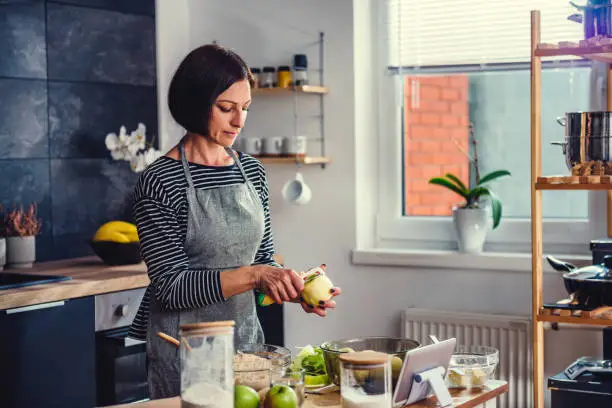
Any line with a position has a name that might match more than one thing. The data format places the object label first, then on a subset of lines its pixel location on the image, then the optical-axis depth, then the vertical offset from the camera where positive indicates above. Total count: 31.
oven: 3.46 -0.60
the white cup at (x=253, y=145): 4.25 +0.22
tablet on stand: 1.93 -0.39
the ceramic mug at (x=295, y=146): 4.15 +0.21
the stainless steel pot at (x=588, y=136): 2.89 +0.17
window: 3.89 +0.36
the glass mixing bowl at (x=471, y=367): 2.14 -0.40
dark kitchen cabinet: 3.12 -0.55
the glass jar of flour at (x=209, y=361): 1.75 -0.31
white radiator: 3.76 -0.60
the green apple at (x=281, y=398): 1.84 -0.40
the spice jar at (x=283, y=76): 4.18 +0.53
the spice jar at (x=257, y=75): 4.27 +0.54
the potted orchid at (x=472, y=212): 3.88 -0.08
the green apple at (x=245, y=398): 1.83 -0.40
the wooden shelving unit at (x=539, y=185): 2.92 +0.02
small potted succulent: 3.64 -0.17
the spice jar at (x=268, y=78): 4.21 +0.52
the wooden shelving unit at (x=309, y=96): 4.11 +0.42
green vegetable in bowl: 2.14 -0.40
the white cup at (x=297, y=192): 4.13 +0.01
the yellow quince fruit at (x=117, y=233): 3.79 -0.15
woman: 2.40 -0.07
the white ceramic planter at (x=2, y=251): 3.56 -0.21
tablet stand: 1.95 -0.40
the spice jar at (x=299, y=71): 4.13 +0.54
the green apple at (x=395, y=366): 1.99 -0.37
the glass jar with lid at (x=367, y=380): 1.79 -0.36
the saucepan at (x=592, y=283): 2.90 -0.29
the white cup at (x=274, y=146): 4.22 +0.22
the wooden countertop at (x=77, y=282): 3.14 -0.31
